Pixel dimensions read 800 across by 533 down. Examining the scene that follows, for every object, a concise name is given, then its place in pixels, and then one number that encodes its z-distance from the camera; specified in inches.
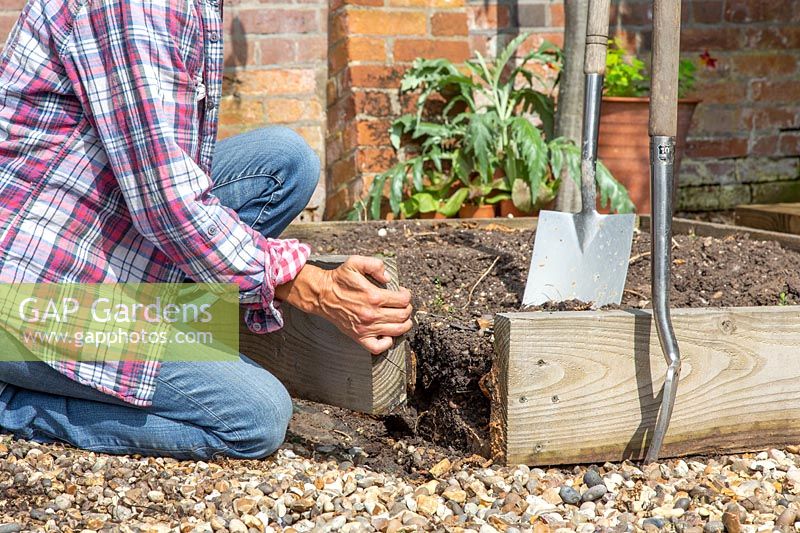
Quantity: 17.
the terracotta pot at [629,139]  212.3
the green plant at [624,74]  214.6
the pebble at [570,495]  135.1
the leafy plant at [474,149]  205.9
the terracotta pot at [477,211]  210.5
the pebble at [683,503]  131.7
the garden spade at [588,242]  172.8
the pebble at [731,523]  124.0
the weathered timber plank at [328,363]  160.2
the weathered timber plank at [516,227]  188.4
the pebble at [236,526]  127.3
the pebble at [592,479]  140.0
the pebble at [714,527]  125.1
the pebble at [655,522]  126.5
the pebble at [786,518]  126.5
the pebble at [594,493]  135.6
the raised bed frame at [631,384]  141.0
